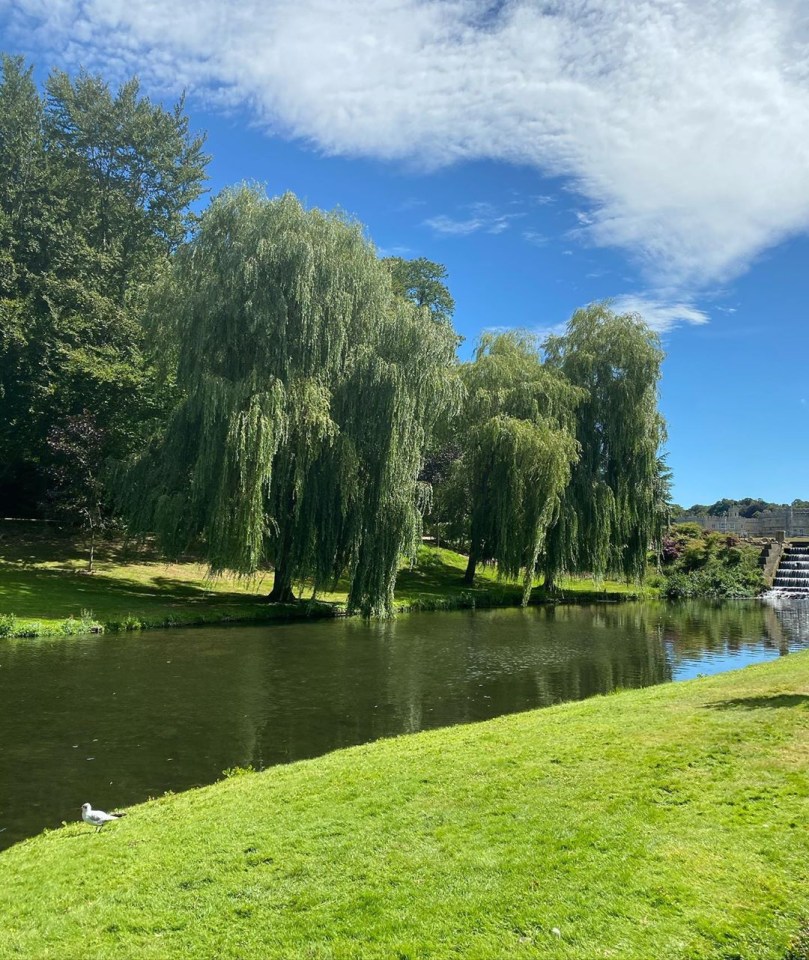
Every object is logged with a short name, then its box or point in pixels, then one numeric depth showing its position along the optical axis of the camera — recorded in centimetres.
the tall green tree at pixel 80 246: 2989
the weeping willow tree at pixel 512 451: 2939
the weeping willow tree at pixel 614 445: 3167
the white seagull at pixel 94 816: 667
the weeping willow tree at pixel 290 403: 2170
